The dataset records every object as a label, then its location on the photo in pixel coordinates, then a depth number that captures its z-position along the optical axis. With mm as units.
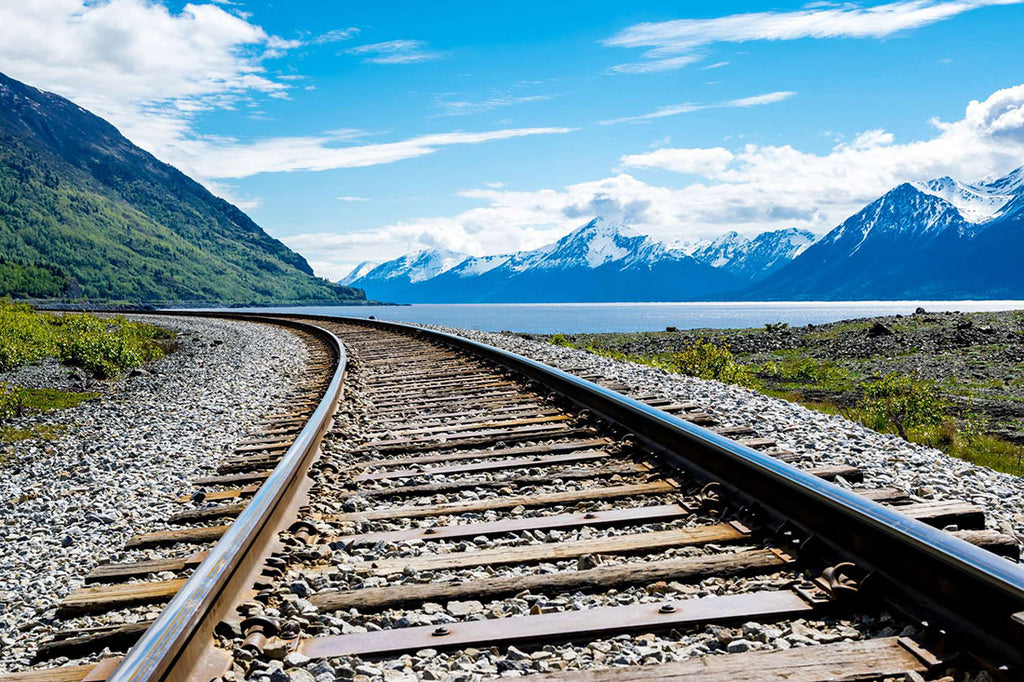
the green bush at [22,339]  15945
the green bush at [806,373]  18984
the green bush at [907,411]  10954
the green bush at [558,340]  25466
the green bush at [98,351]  14531
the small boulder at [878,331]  27188
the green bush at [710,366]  16344
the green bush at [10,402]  9812
